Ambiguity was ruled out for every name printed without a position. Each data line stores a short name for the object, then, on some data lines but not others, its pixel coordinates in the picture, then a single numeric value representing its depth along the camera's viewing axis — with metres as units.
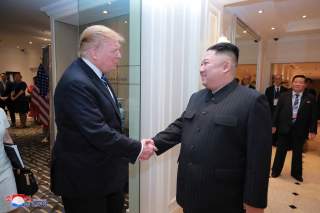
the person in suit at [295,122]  3.75
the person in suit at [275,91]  5.67
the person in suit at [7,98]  5.41
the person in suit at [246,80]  5.66
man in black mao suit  1.25
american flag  4.11
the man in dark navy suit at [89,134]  1.26
